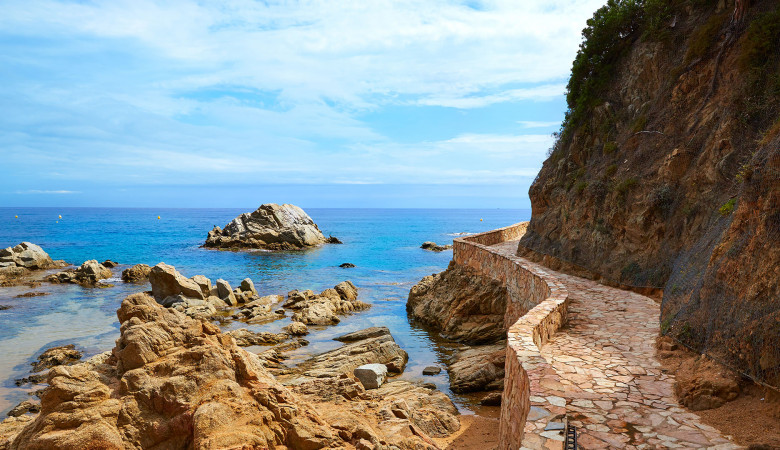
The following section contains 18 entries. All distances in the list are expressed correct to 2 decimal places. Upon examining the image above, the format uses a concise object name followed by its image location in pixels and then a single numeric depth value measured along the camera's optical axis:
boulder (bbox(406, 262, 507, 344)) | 17.95
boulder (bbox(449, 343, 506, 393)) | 13.29
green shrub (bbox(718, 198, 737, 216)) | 9.24
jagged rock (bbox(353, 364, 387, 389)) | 13.12
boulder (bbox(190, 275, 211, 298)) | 27.92
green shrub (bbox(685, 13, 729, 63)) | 13.63
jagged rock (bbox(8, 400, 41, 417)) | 11.46
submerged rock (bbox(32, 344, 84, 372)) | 15.73
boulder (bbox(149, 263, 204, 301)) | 25.14
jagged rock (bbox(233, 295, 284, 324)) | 22.64
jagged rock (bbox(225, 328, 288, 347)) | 18.27
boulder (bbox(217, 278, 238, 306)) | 26.06
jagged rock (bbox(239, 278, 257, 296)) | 28.23
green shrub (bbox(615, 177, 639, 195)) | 14.45
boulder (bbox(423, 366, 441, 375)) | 14.93
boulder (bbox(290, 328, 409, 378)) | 14.54
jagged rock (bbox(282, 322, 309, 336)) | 19.80
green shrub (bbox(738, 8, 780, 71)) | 11.33
